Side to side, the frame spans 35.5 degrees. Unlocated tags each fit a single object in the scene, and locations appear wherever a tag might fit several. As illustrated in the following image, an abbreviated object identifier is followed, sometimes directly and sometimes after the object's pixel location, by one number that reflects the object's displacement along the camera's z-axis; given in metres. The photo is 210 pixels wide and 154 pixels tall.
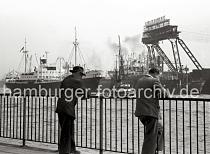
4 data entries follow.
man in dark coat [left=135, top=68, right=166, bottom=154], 5.40
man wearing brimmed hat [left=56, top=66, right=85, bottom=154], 6.14
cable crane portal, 102.69
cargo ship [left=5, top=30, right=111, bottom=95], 89.00
